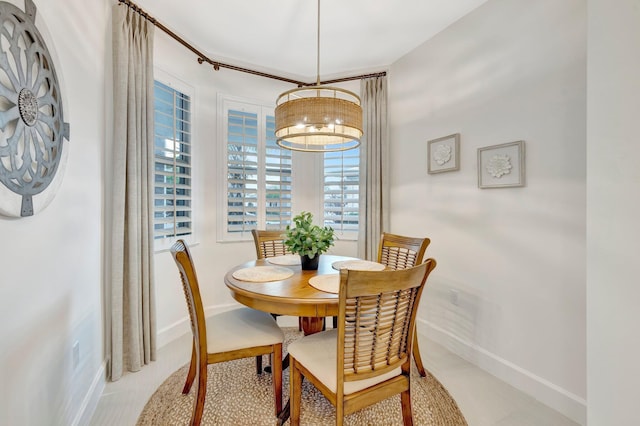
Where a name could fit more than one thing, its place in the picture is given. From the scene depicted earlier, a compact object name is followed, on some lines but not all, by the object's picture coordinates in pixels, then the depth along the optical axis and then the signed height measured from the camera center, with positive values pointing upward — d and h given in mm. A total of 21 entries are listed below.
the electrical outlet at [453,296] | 2570 -737
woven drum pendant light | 1824 +622
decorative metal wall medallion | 953 +354
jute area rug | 1727 -1230
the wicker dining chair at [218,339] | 1539 -737
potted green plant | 2031 -190
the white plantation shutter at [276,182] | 3562 +375
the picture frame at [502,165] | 2049 +357
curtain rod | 2249 +1576
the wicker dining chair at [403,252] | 2182 -327
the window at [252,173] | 3332 +475
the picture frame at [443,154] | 2529 +537
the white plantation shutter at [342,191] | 3609 +273
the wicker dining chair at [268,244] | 2755 -301
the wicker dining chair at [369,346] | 1202 -607
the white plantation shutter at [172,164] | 2643 +459
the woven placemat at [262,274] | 1857 -414
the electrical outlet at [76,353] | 1586 -787
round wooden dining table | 1498 -448
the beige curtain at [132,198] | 2100 +104
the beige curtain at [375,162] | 3260 +572
